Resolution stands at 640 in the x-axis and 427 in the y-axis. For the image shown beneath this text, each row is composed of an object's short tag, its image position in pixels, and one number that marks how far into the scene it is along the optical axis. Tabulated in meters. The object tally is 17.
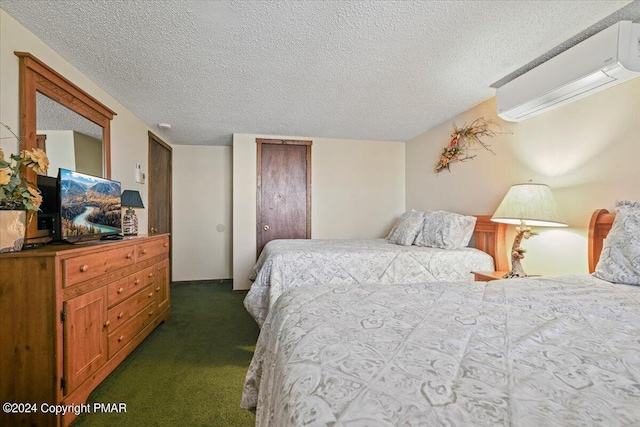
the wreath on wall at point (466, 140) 2.79
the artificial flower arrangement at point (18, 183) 1.39
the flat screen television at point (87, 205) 1.82
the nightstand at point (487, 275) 2.23
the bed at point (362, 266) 2.41
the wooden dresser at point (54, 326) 1.36
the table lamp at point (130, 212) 2.70
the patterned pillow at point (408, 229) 3.10
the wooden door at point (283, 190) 4.16
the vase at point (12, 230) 1.37
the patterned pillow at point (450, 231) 2.73
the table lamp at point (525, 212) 1.89
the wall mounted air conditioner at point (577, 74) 1.58
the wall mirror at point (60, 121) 1.72
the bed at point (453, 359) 0.50
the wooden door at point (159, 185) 3.68
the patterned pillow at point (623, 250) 1.35
